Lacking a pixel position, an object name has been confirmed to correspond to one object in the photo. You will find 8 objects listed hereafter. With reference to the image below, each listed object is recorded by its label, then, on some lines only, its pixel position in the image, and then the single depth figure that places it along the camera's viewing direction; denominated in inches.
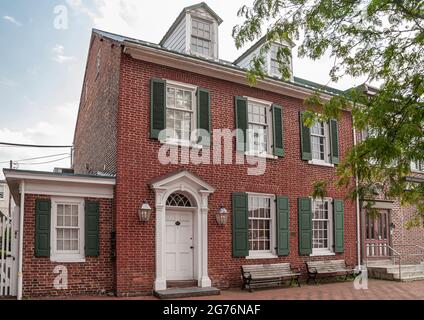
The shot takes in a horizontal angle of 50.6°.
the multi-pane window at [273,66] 633.6
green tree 236.2
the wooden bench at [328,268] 565.6
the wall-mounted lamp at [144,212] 459.1
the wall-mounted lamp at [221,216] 508.1
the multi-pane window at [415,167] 747.2
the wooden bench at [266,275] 502.9
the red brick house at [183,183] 443.2
